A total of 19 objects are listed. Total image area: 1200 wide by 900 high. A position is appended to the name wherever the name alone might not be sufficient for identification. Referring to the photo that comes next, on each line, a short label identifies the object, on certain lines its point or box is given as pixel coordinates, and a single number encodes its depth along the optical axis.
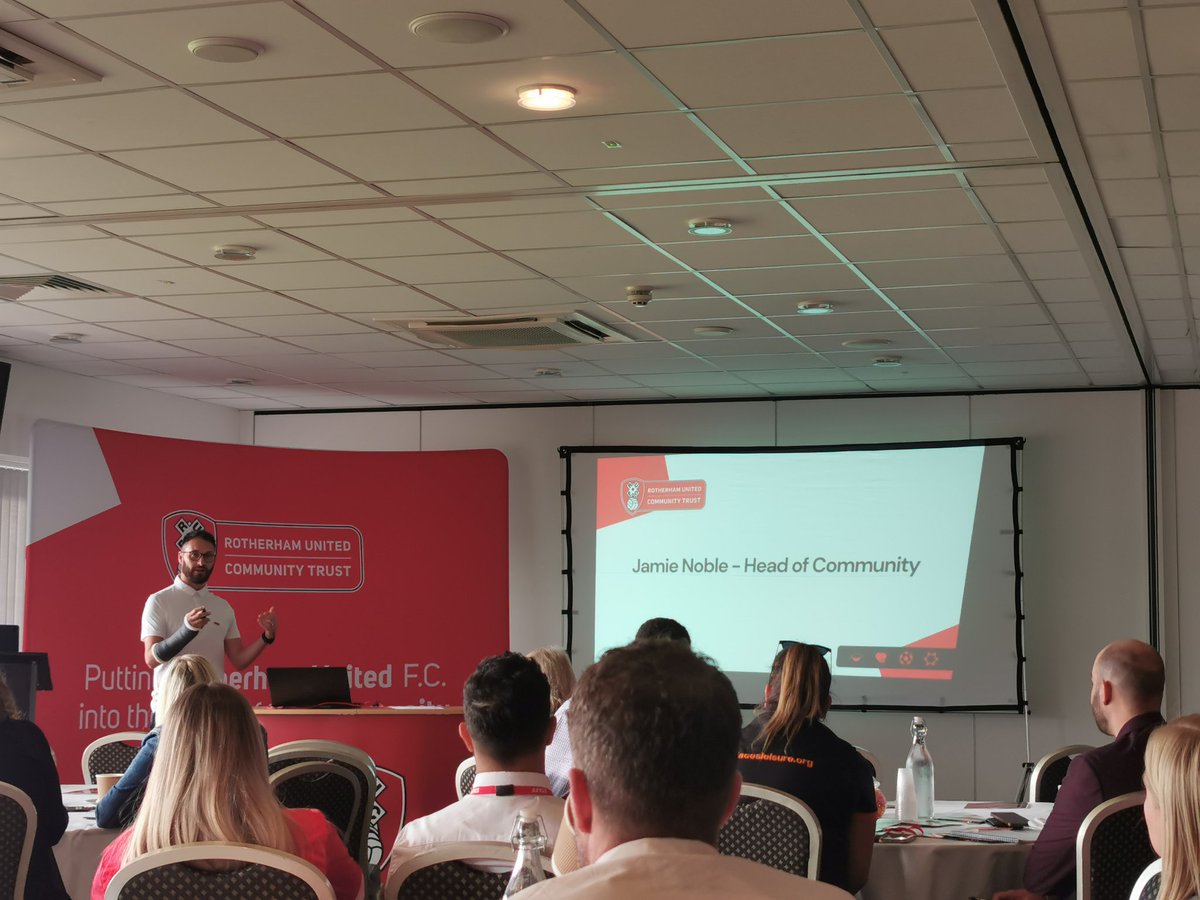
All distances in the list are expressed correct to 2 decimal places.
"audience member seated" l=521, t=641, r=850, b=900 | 1.41
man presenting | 7.46
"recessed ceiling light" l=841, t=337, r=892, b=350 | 8.39
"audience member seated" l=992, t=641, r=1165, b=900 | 4.23
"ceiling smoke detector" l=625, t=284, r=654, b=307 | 6.93
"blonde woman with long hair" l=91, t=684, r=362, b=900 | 3.08
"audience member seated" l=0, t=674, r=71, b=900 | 4.27
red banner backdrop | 9.38
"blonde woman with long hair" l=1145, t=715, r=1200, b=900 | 2.81
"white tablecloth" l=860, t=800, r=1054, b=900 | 4.77
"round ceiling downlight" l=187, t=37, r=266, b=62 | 3.73
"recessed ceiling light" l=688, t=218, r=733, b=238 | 5.62
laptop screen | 7.91
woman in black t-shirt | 4.33
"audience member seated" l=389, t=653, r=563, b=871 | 3.16
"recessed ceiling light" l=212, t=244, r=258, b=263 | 6.09
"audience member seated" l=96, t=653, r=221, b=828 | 4.55
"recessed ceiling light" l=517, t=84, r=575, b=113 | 4.09
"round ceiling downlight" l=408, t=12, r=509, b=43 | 3.56
